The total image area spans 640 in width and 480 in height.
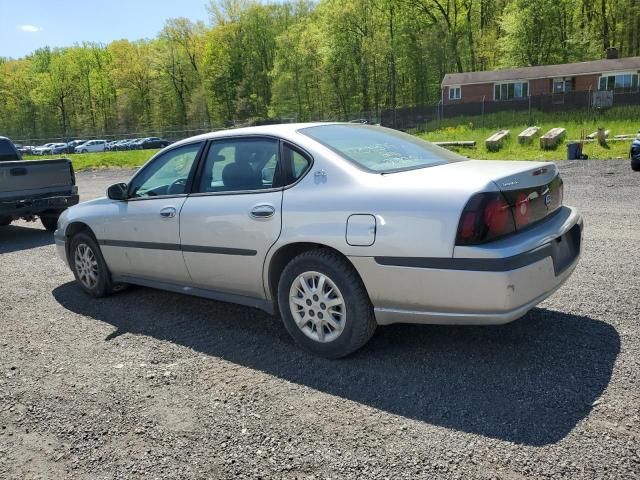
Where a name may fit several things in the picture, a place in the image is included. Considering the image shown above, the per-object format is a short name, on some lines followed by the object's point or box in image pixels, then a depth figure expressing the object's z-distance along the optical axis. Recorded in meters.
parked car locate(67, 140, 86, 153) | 50.25
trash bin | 15.98
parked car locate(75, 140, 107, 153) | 50.22
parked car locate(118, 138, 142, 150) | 48.58
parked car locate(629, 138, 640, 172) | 12.15
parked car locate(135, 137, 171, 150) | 46.31
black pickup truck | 8.88
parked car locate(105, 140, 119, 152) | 50.44
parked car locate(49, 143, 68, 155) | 50.11
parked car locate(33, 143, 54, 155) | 50.66
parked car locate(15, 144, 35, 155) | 51.04
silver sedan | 3.14
